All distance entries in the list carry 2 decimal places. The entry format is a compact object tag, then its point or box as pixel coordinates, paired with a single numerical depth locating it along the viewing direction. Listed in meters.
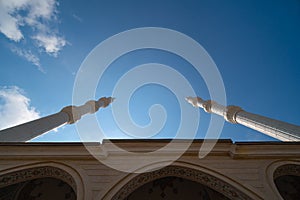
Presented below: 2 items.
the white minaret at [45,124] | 8.62
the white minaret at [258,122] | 8.55
